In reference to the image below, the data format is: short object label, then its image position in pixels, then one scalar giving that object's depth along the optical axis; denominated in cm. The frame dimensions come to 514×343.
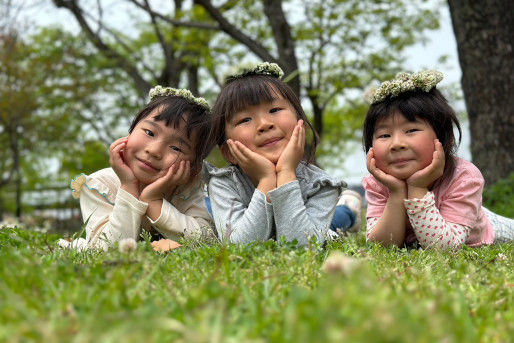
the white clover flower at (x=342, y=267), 53
